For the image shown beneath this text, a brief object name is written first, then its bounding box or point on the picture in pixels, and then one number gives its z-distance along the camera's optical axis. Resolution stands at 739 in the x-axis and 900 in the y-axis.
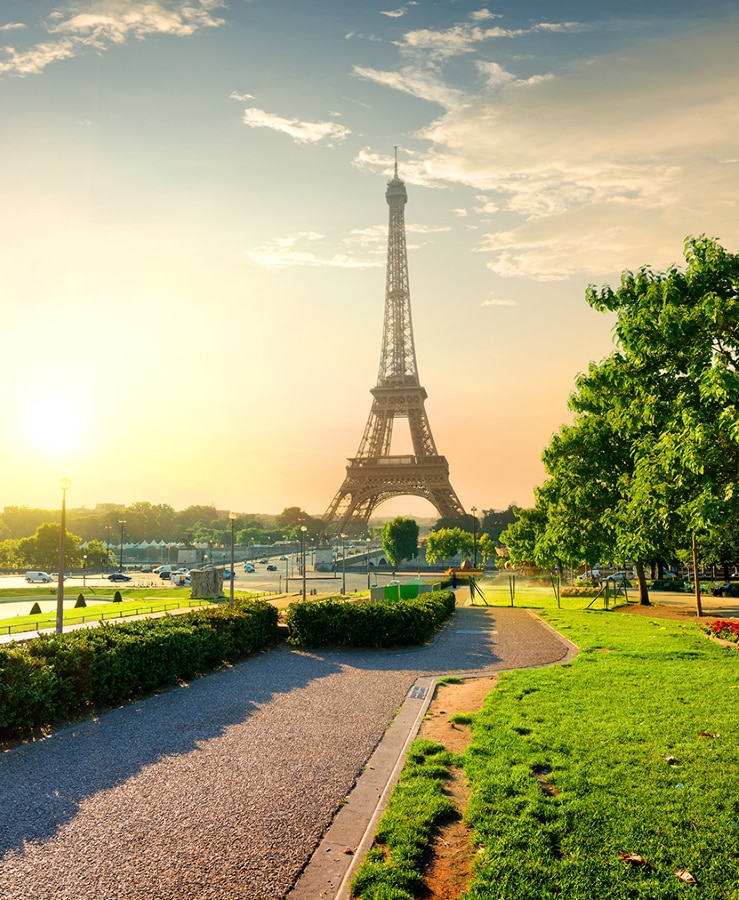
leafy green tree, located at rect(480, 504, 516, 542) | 108.85
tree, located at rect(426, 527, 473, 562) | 81.69
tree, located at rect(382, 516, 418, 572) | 81.69
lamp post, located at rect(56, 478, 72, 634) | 18.38
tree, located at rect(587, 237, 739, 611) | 11.21
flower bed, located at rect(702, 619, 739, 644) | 15.52
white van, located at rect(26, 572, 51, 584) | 71.06
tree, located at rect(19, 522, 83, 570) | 82.69
